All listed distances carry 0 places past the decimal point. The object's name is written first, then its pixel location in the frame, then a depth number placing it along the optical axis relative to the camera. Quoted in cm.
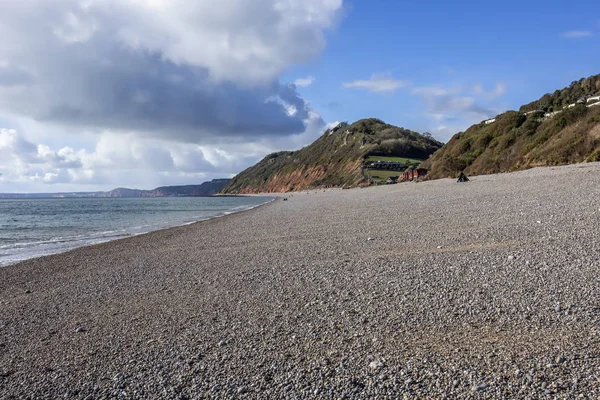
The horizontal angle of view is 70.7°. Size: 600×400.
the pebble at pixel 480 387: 350
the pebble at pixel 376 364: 411
